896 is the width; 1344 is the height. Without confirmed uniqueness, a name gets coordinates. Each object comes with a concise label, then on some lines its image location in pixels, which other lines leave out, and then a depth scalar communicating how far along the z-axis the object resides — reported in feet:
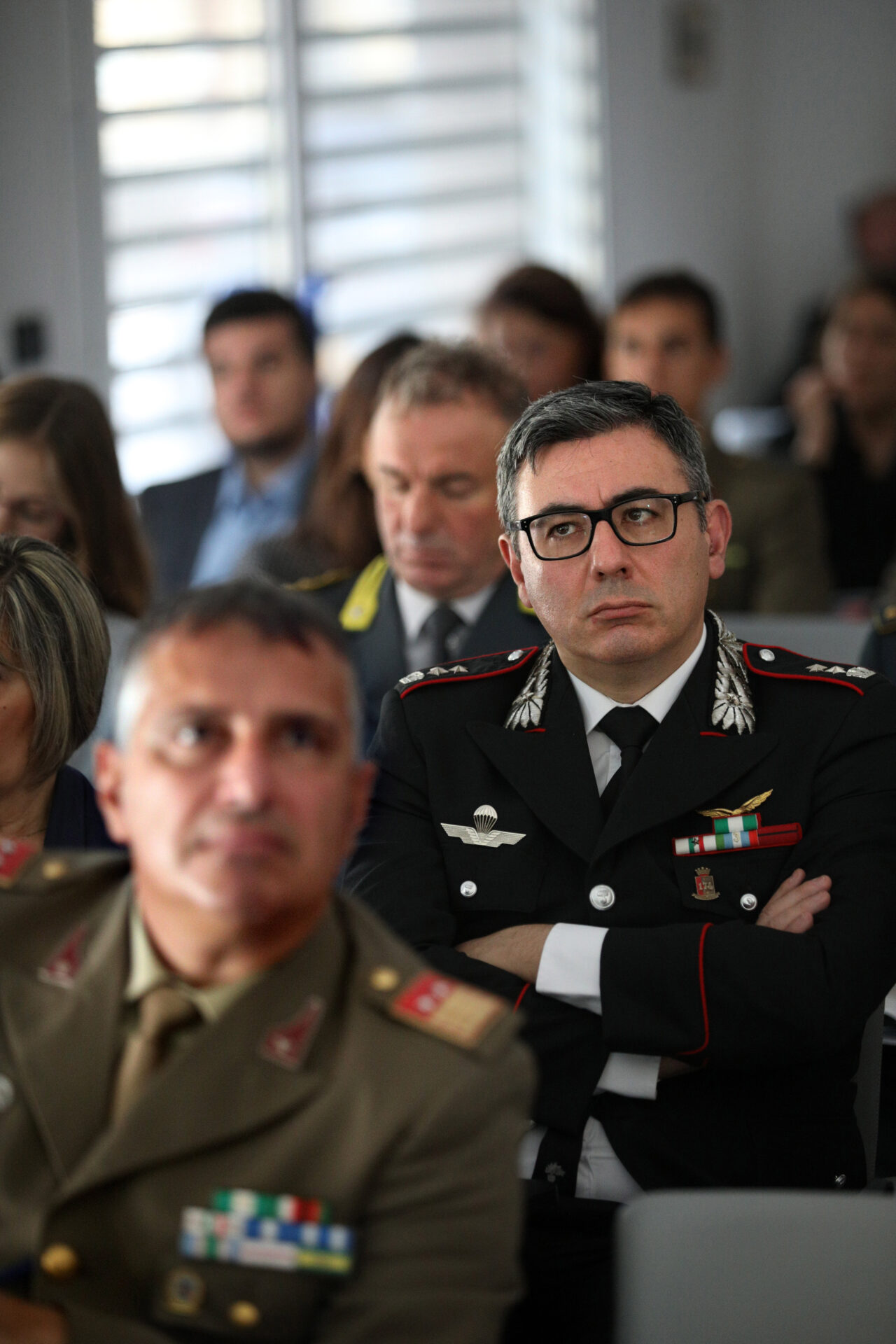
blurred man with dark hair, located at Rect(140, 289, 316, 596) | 28.63
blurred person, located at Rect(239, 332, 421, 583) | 22.39
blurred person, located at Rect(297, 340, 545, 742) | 17.93
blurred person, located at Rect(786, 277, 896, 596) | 33.91
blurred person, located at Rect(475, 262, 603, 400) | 28.45
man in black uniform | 11.16
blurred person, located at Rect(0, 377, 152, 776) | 17.70
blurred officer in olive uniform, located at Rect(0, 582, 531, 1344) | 7.59
